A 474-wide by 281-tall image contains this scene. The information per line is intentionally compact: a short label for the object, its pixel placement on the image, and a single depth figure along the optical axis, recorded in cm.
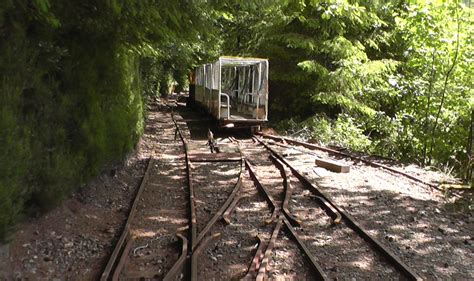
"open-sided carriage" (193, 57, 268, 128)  1716
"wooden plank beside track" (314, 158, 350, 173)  1082
